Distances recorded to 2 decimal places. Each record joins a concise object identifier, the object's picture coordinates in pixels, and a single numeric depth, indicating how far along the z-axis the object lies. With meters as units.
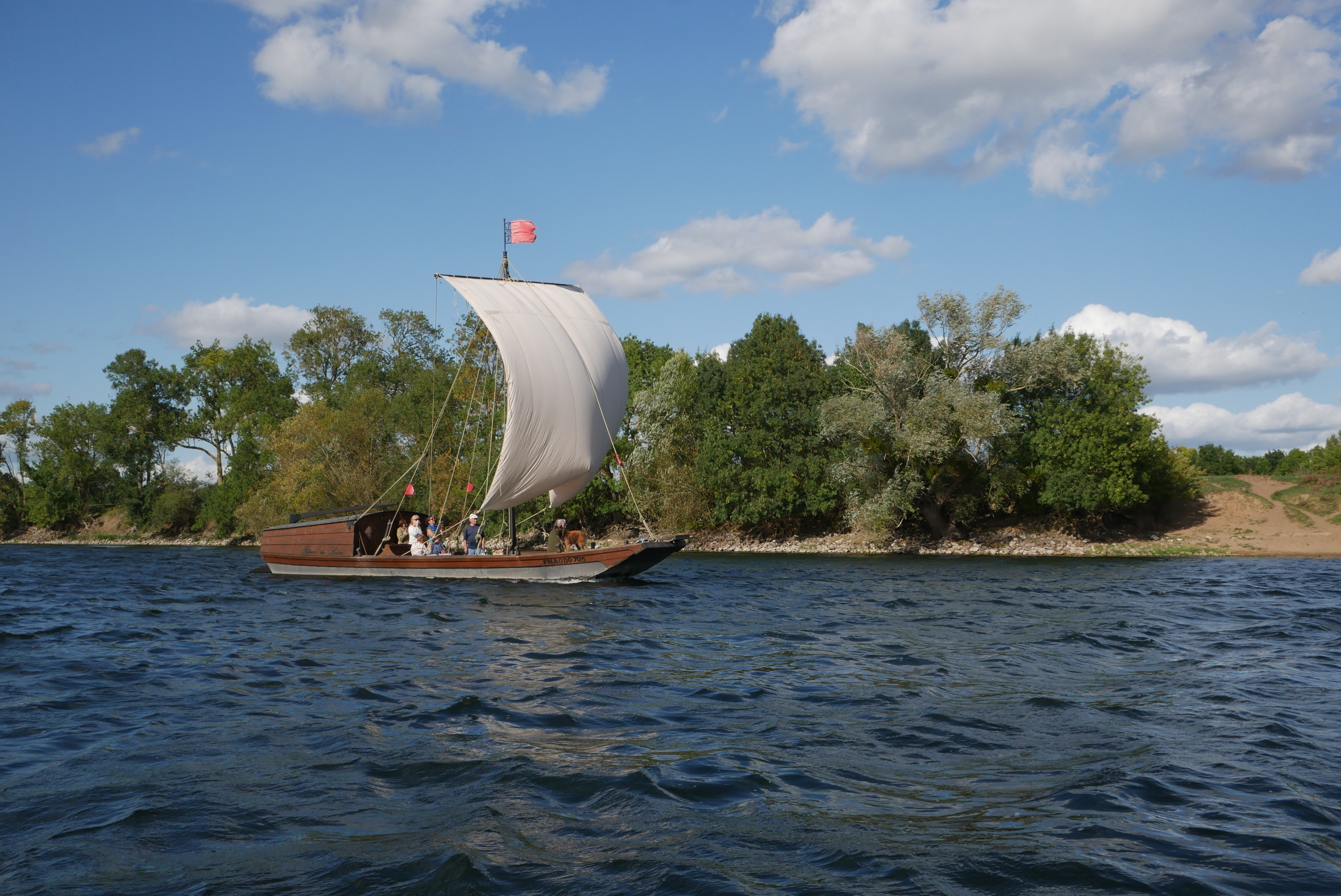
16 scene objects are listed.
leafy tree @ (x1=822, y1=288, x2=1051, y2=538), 41.22
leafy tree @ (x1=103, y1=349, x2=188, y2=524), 77.56
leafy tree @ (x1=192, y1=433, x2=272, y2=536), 69.38
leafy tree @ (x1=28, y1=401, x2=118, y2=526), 77.94
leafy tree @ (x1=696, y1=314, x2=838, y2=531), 48.03
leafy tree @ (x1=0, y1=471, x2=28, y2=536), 79.50
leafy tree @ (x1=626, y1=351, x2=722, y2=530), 50.66
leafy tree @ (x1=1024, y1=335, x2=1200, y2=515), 41.97
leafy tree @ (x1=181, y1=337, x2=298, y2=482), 76.19
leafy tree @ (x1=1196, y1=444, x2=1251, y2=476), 60.31
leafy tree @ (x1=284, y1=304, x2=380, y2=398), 79.50
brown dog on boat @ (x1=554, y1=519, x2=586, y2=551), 27.80
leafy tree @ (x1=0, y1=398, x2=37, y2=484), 79.94
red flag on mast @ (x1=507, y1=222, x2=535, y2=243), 31.17
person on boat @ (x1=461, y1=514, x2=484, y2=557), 27.72
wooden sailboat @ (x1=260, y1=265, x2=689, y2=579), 25.83
